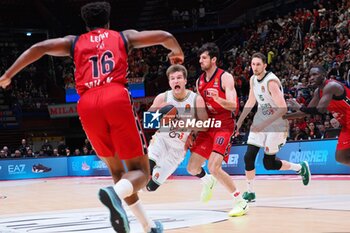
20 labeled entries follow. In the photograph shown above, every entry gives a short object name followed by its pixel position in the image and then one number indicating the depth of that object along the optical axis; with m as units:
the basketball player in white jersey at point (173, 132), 7.46
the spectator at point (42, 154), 25.28
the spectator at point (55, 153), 24.91
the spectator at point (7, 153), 23.79
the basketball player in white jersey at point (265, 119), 8.59
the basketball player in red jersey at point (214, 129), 7.27
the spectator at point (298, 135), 15.84
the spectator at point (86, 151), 23.62
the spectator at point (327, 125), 15.28
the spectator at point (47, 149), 25.37
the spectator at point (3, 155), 23.78
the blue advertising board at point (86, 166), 22.12
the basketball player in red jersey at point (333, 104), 6.68
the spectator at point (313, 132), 15.55
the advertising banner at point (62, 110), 29.83
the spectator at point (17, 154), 24.12
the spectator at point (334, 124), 14.81
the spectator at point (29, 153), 24.34
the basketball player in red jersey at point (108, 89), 4.35
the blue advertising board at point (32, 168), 23.41
